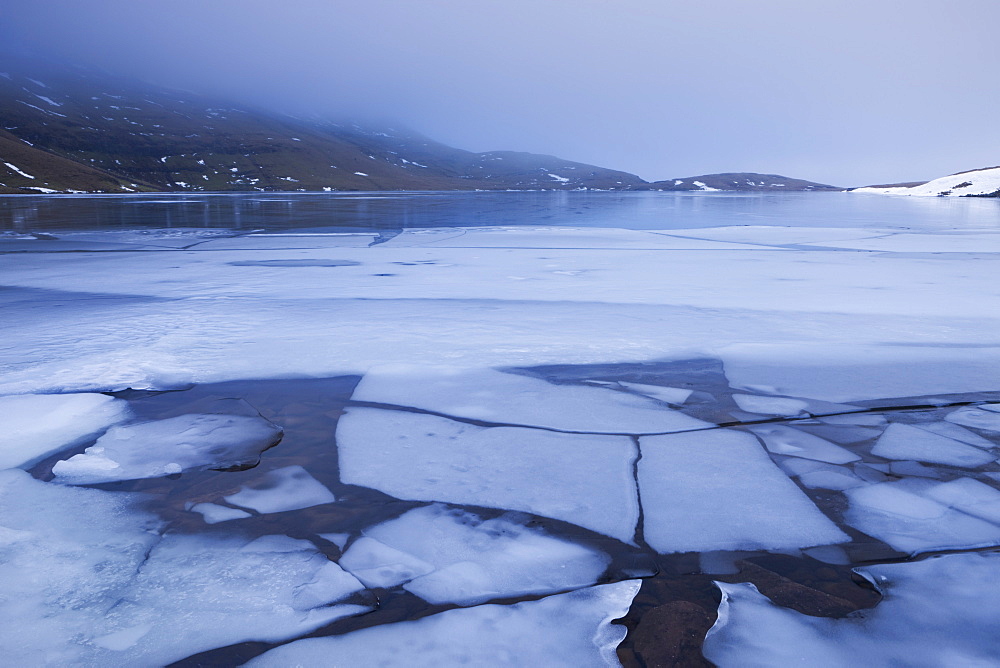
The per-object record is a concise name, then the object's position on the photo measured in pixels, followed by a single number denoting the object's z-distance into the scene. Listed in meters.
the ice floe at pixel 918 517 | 1.73
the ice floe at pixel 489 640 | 1.30
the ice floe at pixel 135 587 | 1.34
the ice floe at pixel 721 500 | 1.74
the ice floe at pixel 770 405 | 2.71
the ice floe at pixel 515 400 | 2.60
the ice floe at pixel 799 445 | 2.27
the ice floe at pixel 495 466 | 1.94
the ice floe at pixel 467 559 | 1.55
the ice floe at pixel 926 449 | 2.21
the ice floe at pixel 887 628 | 1.31
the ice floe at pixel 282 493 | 1.95
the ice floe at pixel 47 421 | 2.31
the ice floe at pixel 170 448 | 2.16
